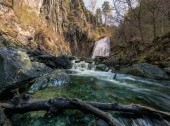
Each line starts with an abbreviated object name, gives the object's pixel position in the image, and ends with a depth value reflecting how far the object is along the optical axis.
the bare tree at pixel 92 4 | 37.27
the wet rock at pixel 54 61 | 6.41
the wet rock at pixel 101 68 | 7.33
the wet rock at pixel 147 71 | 5.65
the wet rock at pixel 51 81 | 3.53
